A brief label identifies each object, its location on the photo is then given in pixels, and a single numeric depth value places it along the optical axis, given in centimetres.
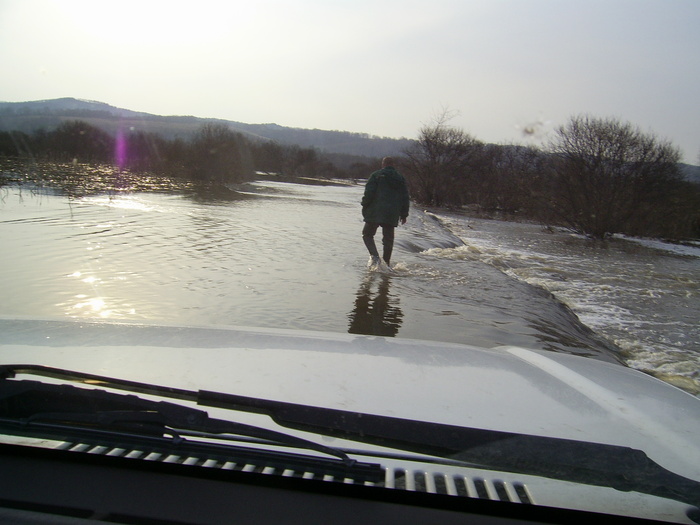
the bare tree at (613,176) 2464
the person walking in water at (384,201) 1027
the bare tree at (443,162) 4109
